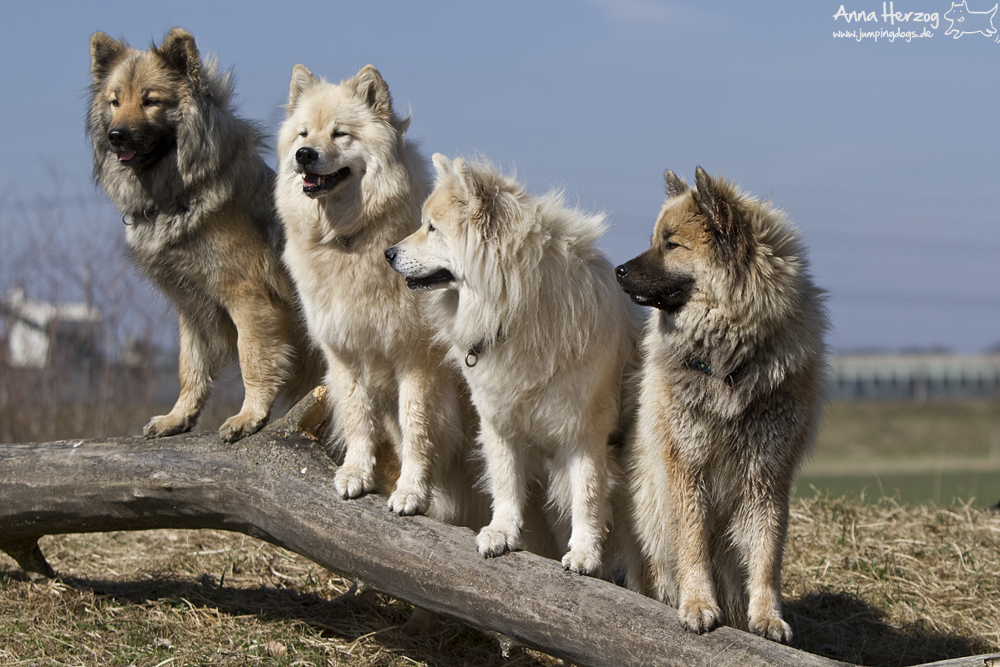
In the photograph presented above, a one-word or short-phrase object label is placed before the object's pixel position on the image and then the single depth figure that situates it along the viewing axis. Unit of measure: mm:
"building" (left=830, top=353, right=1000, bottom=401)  51378
